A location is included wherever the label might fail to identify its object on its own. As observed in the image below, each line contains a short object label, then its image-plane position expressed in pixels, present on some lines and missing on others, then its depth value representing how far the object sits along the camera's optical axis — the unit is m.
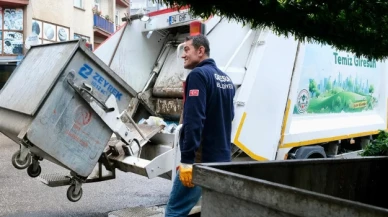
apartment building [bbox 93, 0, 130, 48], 24.52
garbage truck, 3.53
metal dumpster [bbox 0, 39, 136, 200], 3.41
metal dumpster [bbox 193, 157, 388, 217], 1.08
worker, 2.79
